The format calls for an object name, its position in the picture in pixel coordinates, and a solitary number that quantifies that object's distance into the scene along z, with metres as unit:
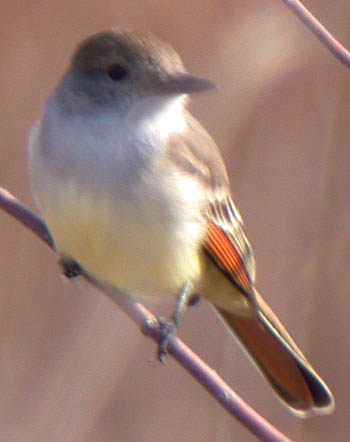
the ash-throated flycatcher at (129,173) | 2.94
